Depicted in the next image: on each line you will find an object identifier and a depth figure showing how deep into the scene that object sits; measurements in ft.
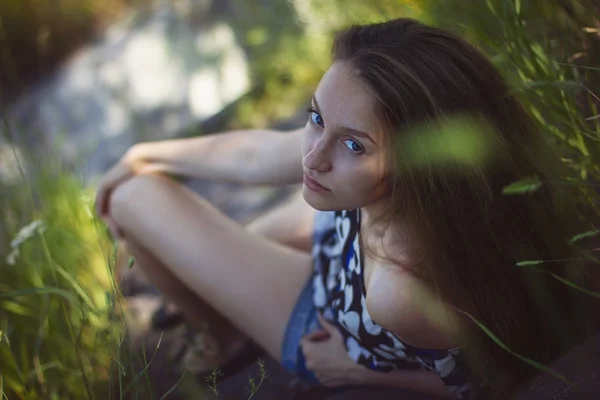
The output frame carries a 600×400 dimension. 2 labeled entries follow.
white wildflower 5.40
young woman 4.14
